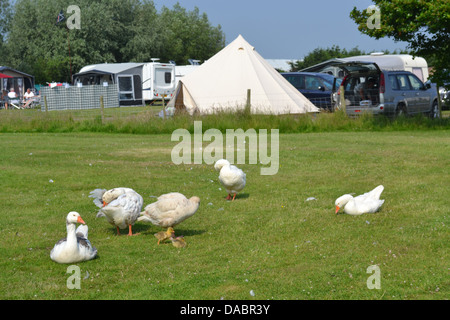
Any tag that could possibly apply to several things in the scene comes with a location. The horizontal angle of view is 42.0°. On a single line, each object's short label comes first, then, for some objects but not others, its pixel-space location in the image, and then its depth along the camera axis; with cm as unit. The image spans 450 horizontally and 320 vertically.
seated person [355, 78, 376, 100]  2216
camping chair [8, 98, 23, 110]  4292
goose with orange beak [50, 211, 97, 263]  660
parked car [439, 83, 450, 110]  2198
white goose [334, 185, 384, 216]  859
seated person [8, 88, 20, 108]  4344
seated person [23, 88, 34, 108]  4278
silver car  2175
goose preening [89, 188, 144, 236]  764
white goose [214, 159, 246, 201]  953
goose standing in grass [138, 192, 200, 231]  764
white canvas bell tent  2430
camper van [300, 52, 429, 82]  3772
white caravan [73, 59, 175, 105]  4516
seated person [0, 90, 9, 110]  4190
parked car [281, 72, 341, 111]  2666
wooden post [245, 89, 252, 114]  2228
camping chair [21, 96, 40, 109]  4276
